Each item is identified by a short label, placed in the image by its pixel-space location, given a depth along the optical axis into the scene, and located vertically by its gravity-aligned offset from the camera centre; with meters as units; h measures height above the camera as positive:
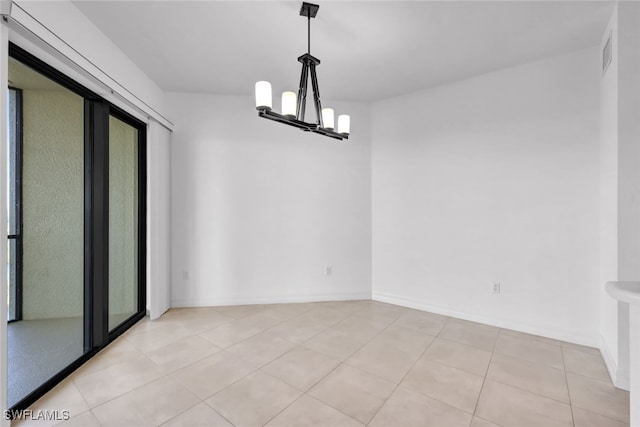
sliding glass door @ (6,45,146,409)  1.91 -0.12
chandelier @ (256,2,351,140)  1.92 +0.76
